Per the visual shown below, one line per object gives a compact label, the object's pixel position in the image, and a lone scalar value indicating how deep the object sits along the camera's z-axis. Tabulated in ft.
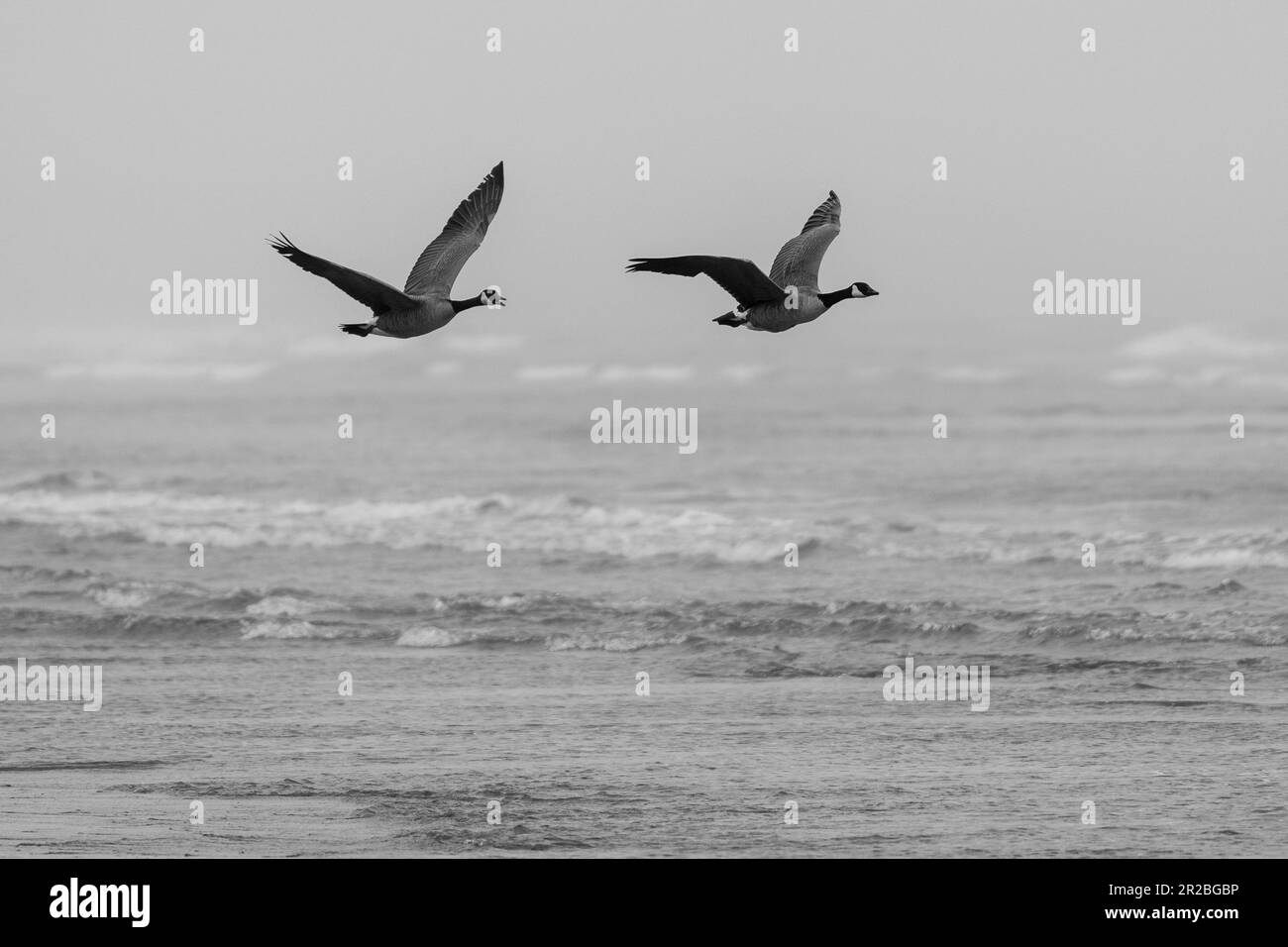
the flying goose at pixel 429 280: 48.32
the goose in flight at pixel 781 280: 50.80
